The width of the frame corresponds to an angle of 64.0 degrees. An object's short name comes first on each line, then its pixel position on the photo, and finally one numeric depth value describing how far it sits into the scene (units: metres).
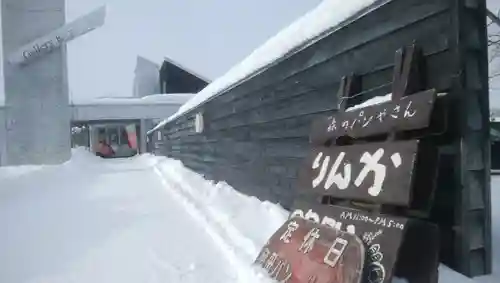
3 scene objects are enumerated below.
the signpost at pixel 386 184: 1.61
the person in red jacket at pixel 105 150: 23.88
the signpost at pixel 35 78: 13.18
